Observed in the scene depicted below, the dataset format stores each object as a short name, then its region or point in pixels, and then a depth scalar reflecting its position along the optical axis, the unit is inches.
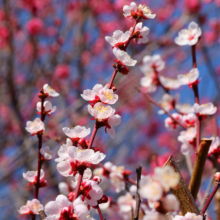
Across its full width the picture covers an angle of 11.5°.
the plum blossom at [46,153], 42.7
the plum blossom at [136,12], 43.4
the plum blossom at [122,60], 41.9
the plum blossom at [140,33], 43.0
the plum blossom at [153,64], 49.4
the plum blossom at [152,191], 37.5
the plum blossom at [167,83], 49.2
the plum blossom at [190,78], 45.6
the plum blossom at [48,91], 42.9
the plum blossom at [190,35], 46.3
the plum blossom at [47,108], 43.3
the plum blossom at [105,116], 41.1
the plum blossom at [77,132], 41.4
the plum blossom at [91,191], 40.1
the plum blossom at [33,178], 42.8
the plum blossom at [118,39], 42.5
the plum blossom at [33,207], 42.0
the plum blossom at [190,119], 46.6
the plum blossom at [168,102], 49.0
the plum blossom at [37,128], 42.5
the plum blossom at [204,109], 44.9
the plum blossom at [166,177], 37.3
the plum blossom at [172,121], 47.8
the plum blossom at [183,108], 47.7
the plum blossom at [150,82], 49.6
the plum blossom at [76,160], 40.0
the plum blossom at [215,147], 44.5
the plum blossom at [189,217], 40.1
